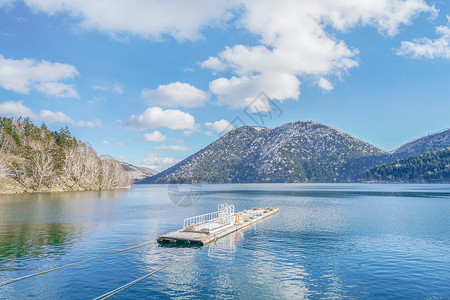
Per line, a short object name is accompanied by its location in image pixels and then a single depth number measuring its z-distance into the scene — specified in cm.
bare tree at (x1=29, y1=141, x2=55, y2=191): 15500
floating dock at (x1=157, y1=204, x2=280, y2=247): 4191
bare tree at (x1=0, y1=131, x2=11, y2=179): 13264
